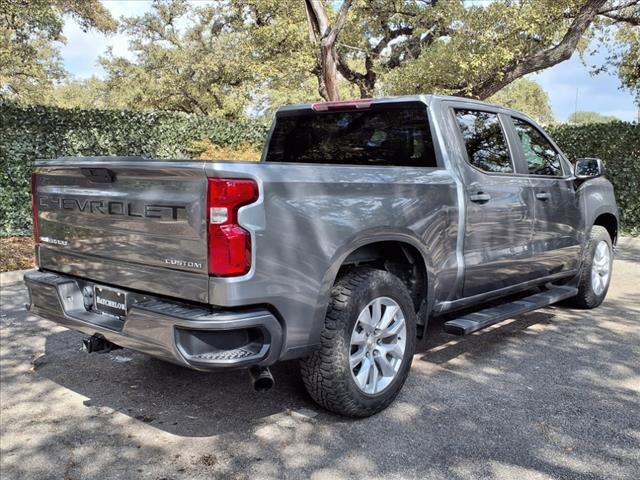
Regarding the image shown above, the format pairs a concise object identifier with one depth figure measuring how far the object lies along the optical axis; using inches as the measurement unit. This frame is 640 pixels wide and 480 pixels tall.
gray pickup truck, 107.1
